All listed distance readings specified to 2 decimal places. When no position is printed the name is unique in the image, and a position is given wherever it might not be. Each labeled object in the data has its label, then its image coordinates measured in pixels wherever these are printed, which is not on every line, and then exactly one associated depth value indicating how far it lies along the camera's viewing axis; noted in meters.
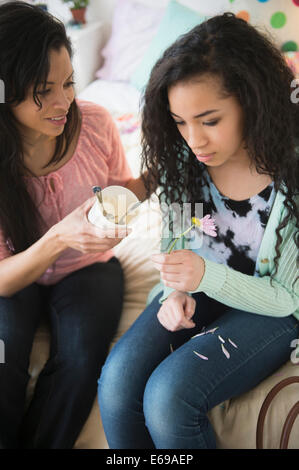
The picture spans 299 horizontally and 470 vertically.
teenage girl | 0.86
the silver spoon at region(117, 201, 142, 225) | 0.83
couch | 0.96
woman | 0.94
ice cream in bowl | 0.83
